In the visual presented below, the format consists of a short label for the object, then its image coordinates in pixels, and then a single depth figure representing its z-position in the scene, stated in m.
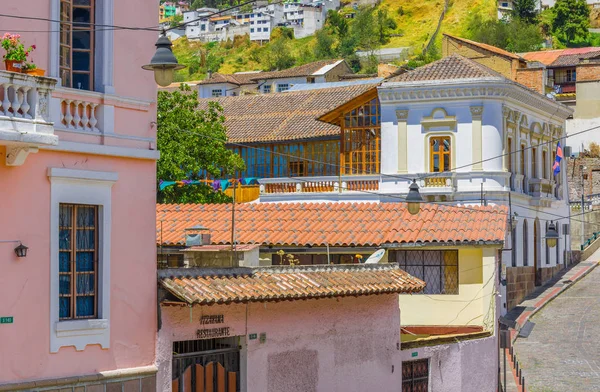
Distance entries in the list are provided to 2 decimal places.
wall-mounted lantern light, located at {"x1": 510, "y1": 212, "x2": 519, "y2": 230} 40.28
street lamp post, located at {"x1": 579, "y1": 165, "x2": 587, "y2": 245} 55.56
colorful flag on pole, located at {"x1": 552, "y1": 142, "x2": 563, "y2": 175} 47.59
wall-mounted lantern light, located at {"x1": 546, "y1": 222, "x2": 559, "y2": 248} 35.22
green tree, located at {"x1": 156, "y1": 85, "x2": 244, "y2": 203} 41.09
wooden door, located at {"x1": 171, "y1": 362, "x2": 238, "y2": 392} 17.20
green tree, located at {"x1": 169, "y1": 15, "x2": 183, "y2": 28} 185.23
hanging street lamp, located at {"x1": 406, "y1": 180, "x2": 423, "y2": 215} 24.35
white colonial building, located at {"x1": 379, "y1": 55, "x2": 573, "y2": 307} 42.59
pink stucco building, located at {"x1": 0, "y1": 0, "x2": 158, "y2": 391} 14.26
